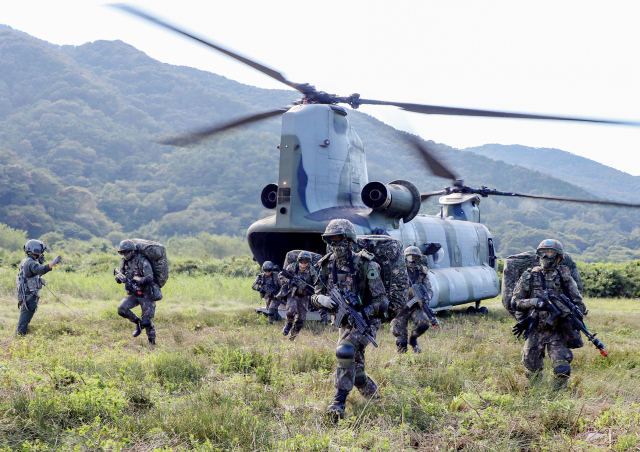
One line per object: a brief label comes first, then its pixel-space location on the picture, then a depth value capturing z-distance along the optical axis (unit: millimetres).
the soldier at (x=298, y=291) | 9539
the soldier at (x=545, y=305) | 5699
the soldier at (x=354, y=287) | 5055
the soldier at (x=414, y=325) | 7918
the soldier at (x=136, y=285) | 8523
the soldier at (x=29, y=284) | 8742
